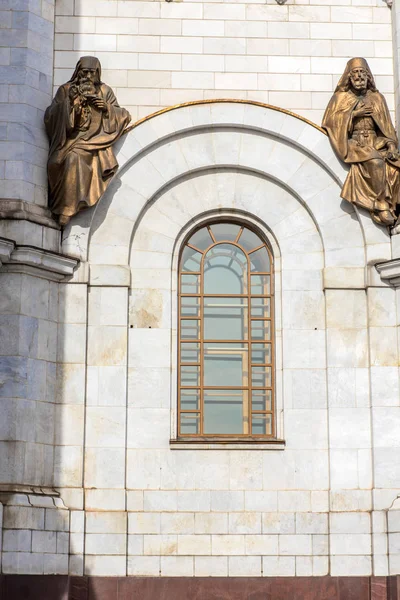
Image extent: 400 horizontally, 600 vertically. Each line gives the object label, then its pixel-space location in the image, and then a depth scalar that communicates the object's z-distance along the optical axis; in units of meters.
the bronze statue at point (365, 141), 22.78
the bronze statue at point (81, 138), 22.39
